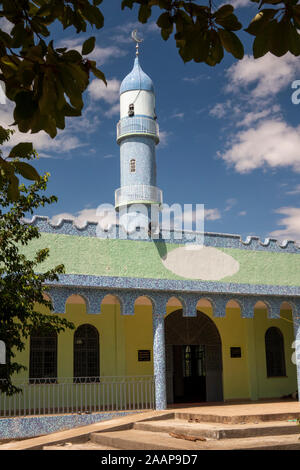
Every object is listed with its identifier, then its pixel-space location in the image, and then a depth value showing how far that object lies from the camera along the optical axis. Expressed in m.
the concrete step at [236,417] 10.89
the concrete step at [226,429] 9.48
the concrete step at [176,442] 8.22
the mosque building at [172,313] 13.00
